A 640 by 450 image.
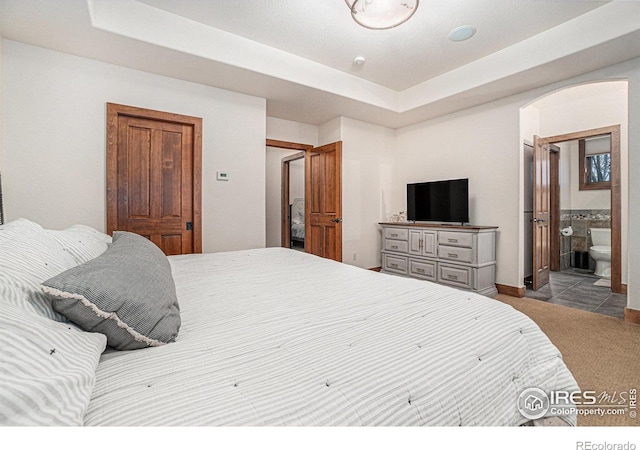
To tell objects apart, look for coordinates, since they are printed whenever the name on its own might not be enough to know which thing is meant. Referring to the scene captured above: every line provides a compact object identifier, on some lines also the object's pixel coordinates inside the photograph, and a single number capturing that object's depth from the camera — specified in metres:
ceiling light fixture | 2.16
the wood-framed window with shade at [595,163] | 5.02
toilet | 4.70
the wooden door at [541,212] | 3.93
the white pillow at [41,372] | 0.47
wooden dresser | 3.68
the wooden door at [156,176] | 2.96
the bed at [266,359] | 0.57
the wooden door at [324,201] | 4.43
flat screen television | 4.06
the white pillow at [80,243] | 1.19
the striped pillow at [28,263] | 0.70
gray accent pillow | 0.72
